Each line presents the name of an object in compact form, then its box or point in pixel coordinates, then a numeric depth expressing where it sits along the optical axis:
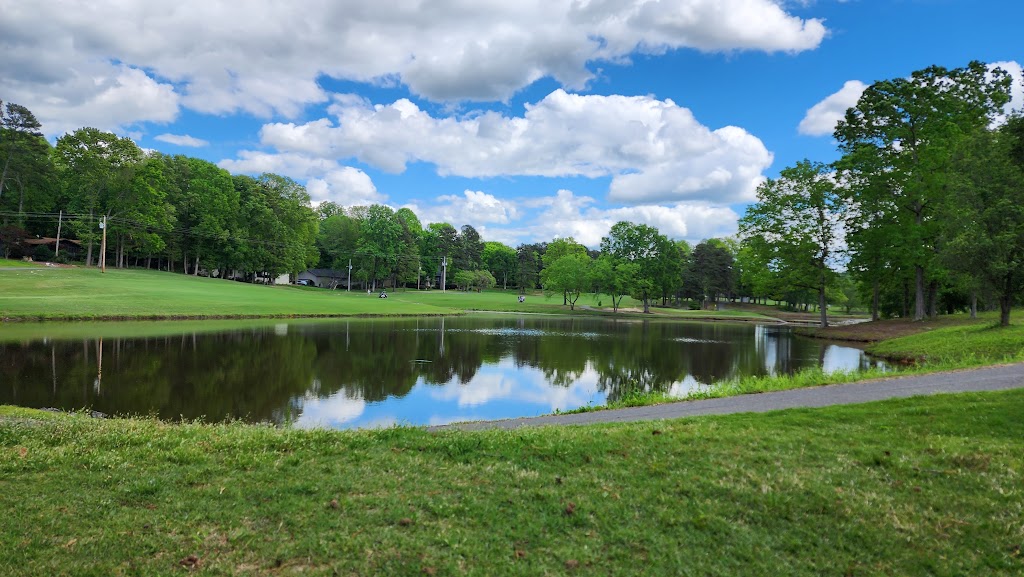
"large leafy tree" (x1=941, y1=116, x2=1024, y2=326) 23.91
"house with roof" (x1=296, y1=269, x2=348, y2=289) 111.87
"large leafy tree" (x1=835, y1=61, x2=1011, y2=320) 35.97
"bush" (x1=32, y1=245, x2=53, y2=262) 67.25
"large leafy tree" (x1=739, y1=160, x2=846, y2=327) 46.19
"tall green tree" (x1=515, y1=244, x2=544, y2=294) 129.00
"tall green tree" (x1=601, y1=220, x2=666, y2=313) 77.06
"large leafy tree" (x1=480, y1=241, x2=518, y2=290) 139.00
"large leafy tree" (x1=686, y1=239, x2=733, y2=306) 95.69
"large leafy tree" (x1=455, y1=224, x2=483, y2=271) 118.25
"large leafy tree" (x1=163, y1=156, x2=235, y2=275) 76.19
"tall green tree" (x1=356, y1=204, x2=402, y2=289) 95.31
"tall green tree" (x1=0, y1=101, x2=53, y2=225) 68.12
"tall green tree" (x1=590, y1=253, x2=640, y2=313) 76.25
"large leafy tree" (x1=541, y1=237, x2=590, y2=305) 115.81
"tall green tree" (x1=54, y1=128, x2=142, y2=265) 64.56
